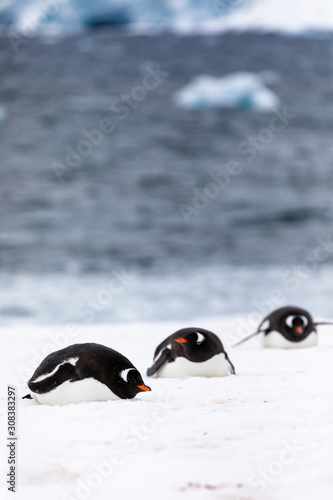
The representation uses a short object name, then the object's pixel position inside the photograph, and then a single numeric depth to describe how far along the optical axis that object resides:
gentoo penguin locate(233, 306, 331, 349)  40.79
